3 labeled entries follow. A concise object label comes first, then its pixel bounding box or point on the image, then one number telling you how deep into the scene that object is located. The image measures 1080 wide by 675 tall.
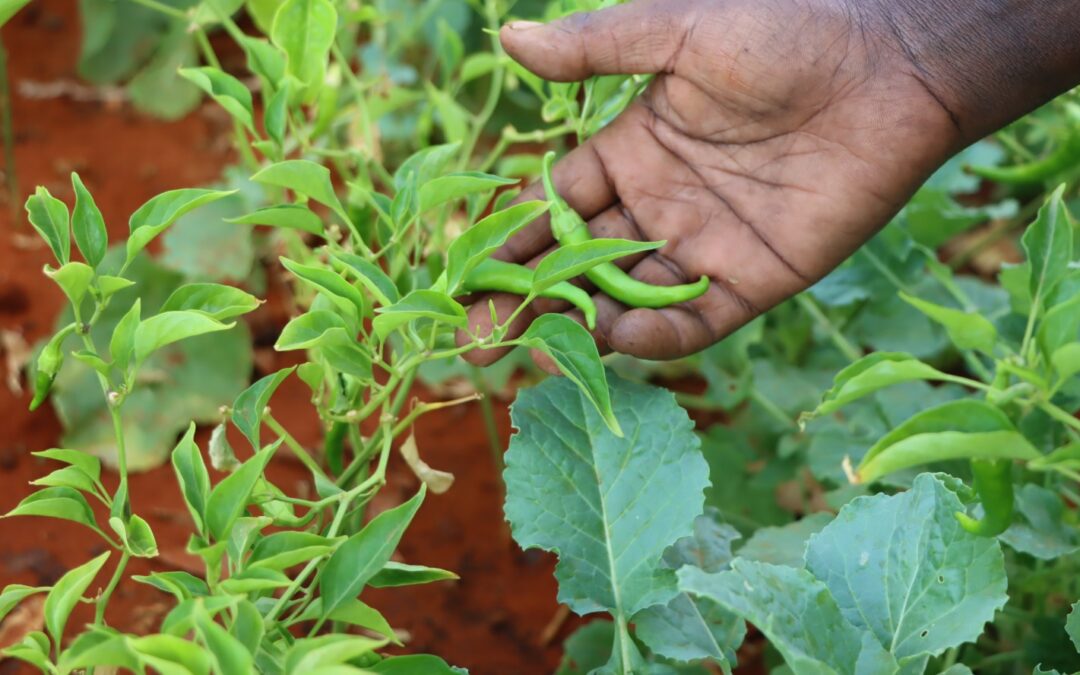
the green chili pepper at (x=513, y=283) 0.86
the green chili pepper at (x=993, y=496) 0.78
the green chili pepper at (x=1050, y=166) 0.99
